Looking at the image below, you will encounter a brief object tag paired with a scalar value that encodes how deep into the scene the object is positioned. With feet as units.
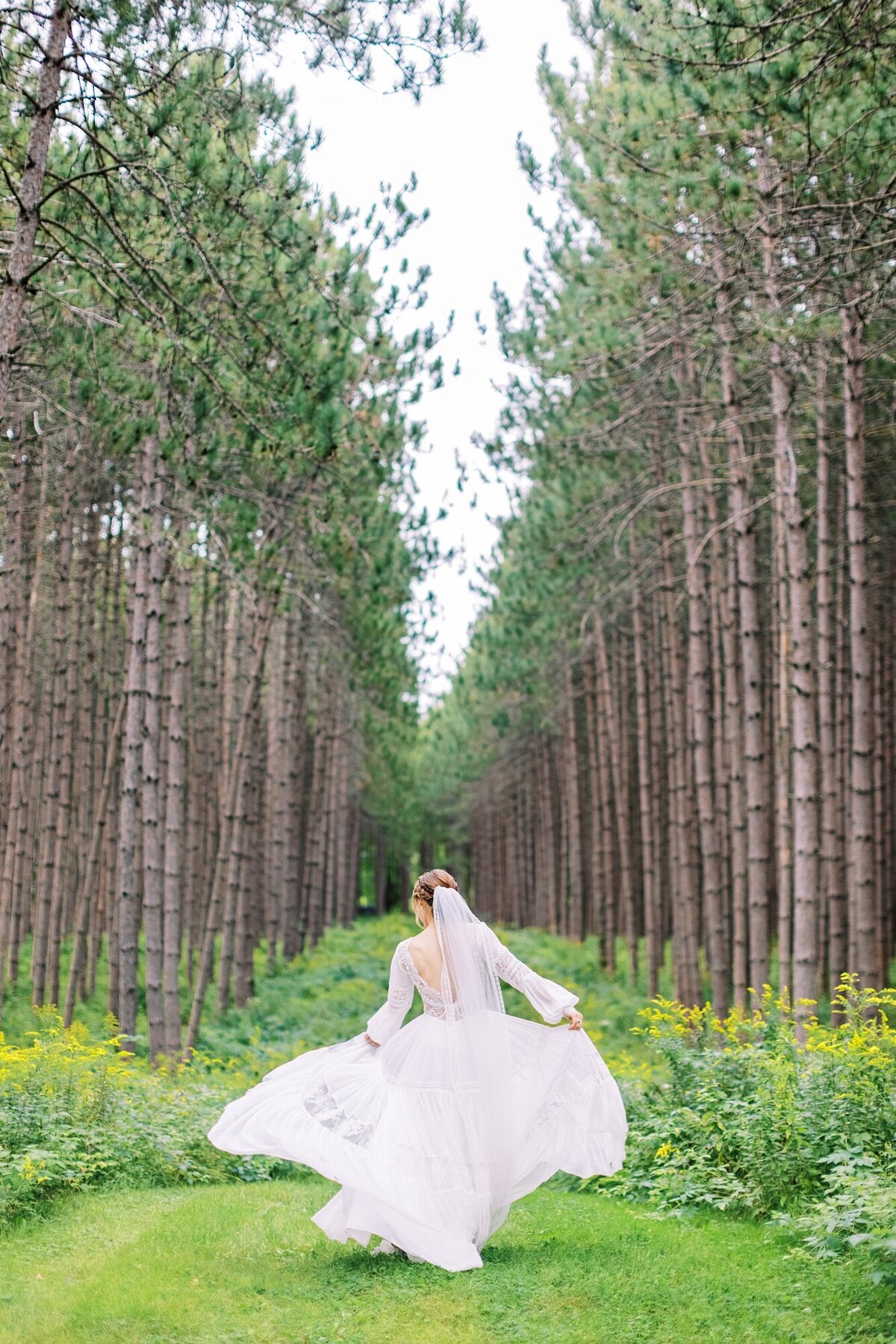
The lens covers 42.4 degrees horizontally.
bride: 18.26
